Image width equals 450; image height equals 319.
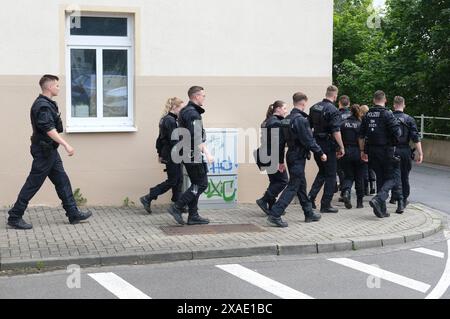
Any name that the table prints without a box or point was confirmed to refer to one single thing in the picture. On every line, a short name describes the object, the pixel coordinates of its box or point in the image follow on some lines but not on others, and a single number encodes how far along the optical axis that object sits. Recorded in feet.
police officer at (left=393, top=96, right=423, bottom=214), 36.73
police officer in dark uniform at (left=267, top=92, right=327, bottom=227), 31.60
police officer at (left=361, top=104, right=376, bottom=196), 42.54
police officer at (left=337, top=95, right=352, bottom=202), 38.63
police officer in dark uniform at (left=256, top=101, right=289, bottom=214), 33.09
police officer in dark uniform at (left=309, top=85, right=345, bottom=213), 35.22
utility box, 36.09
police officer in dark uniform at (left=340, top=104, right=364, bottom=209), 37.88
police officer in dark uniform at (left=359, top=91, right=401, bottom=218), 34.63
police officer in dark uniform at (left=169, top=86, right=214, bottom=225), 30.32
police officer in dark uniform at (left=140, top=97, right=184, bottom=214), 33.55
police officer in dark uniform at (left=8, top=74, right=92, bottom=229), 29.37
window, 36.37
